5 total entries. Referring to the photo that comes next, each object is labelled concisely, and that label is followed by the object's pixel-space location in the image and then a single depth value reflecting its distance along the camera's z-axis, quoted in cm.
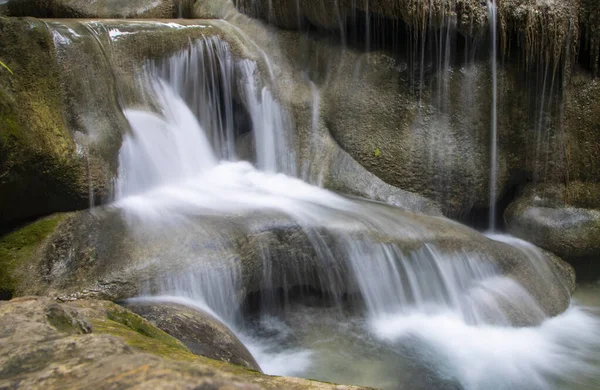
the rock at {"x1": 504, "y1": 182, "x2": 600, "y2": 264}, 656
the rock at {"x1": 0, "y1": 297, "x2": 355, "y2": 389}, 120
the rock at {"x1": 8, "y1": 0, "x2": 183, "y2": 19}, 871
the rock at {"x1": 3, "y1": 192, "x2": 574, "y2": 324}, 416
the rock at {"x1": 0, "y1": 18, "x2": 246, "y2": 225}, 435
